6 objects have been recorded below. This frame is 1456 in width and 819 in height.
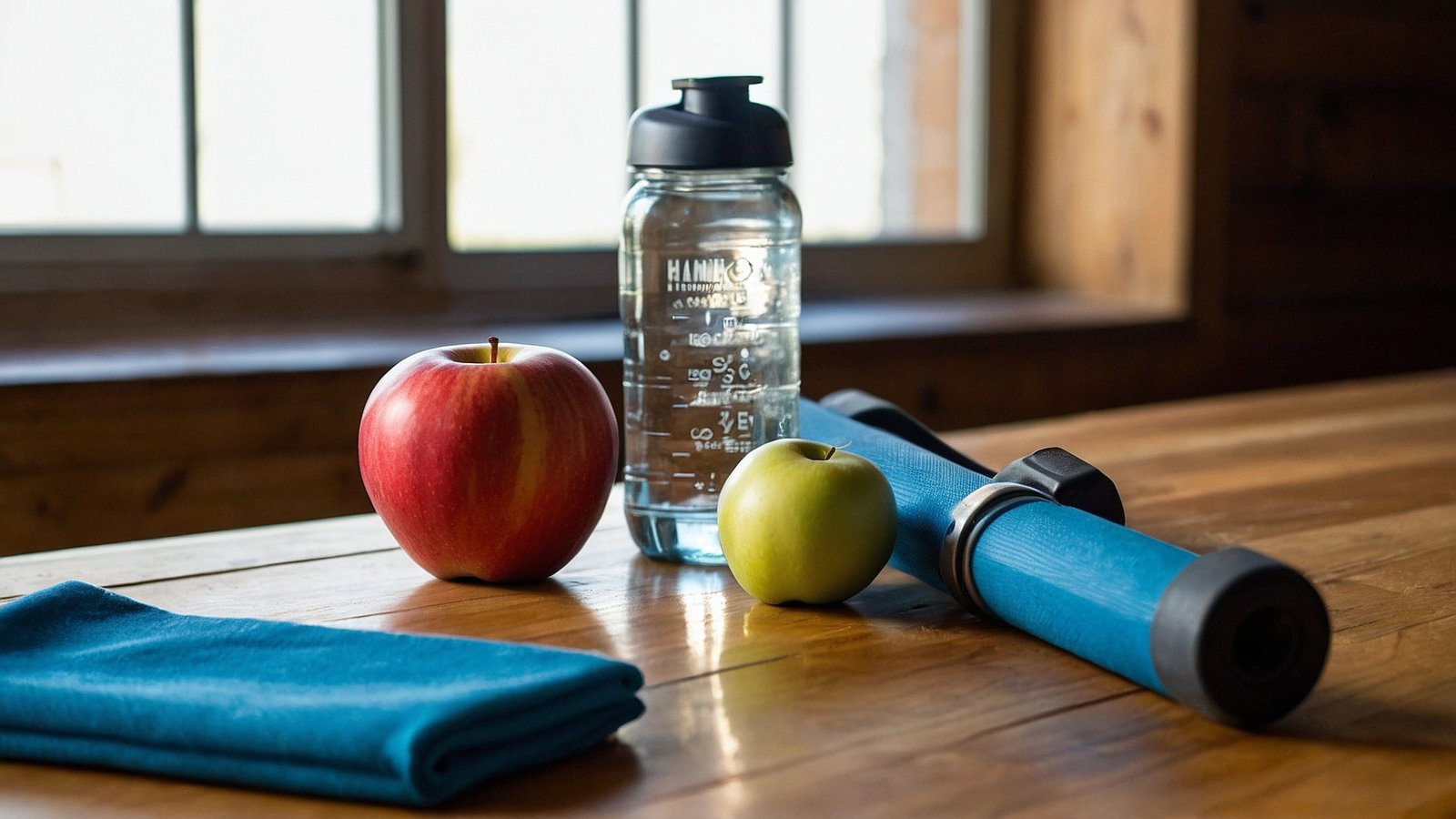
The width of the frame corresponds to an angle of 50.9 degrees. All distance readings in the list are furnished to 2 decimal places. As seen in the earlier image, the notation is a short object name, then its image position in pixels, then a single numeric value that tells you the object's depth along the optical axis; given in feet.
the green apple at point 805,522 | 2.59
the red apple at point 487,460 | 2.73
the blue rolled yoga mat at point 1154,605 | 2.00
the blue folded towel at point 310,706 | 1.81
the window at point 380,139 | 6.65
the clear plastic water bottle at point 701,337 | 2.97
